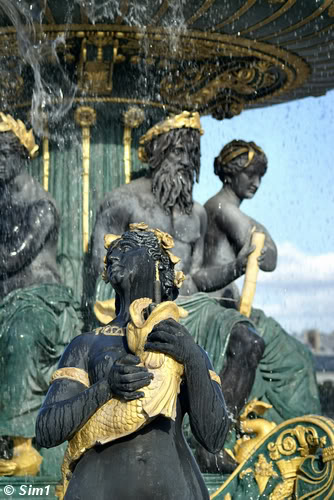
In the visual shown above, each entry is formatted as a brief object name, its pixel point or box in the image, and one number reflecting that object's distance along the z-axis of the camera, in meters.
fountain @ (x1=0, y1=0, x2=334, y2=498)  12.48
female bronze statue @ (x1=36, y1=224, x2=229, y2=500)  5.23
